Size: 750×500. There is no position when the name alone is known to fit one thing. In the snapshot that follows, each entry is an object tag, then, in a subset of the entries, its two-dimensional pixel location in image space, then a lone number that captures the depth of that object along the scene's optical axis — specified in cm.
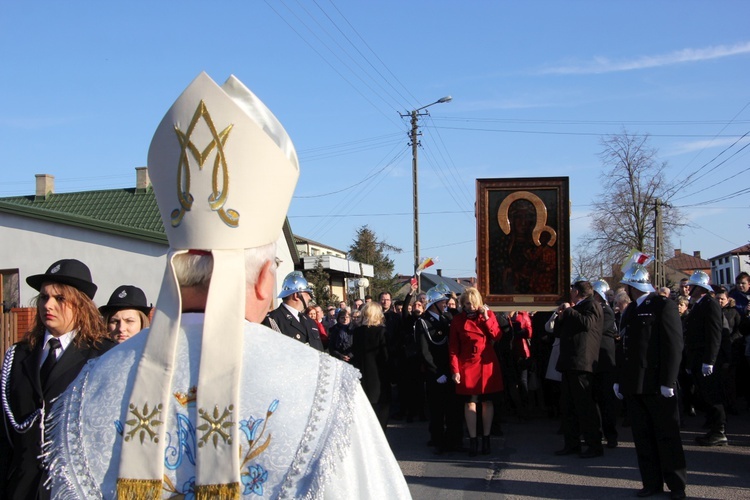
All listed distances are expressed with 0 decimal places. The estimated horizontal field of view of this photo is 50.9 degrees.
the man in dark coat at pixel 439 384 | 1004
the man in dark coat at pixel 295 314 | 828
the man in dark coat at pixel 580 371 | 922
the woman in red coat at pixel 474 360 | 969
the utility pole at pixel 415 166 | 2842
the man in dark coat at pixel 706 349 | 943
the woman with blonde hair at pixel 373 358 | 1019
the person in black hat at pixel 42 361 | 384
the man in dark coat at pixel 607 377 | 1009
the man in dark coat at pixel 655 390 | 718
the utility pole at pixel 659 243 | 3447
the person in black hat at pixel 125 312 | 553
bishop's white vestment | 201
